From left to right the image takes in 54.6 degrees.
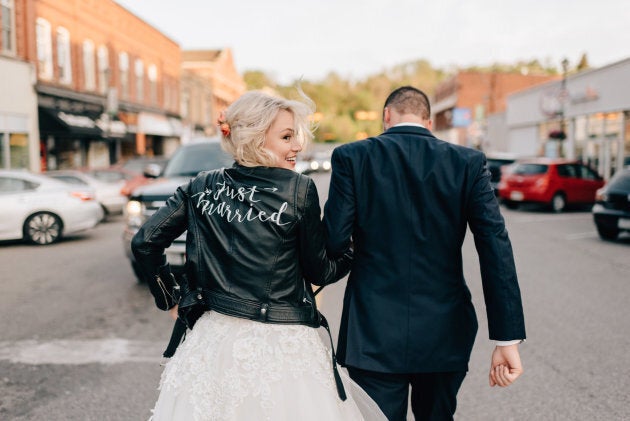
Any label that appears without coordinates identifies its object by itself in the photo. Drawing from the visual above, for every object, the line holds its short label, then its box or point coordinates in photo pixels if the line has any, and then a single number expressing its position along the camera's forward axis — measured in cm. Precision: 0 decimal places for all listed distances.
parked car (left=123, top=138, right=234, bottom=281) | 729
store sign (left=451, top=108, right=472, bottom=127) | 6807
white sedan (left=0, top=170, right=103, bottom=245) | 1220
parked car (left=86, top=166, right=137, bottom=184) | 1728
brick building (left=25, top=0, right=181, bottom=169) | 2419
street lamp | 2988
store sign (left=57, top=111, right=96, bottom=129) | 2428
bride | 231
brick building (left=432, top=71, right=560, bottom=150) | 6712
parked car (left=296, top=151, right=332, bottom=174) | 5441
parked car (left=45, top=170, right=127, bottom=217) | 1623
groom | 245
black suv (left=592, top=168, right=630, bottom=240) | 1173
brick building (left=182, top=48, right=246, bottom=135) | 4831
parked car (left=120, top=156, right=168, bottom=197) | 1722
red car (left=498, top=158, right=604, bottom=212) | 1820
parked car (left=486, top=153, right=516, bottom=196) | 2264
